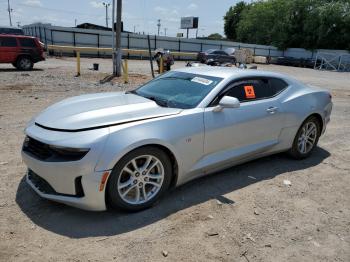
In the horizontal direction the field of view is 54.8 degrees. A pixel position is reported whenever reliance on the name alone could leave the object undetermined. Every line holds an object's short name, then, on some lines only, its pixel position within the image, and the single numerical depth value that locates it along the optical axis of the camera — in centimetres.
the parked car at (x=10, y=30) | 2619
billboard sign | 6188
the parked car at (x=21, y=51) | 1692
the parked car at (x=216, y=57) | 3125
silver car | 316
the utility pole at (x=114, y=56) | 1595
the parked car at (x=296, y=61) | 4291
